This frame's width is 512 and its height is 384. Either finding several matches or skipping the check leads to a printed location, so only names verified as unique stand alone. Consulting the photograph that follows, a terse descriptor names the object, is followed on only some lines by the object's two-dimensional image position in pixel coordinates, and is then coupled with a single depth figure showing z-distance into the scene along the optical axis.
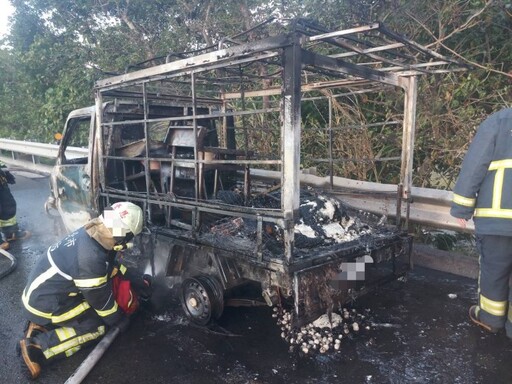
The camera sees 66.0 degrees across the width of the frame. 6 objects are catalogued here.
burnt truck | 2.74
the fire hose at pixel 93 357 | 2.69
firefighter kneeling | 3.01
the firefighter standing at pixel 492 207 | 2.88
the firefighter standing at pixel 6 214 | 5.98
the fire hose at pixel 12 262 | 4.69
